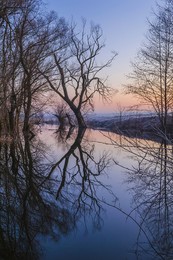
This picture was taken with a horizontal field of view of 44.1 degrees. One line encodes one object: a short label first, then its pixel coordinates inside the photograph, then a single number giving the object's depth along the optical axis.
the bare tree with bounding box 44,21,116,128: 21.80
